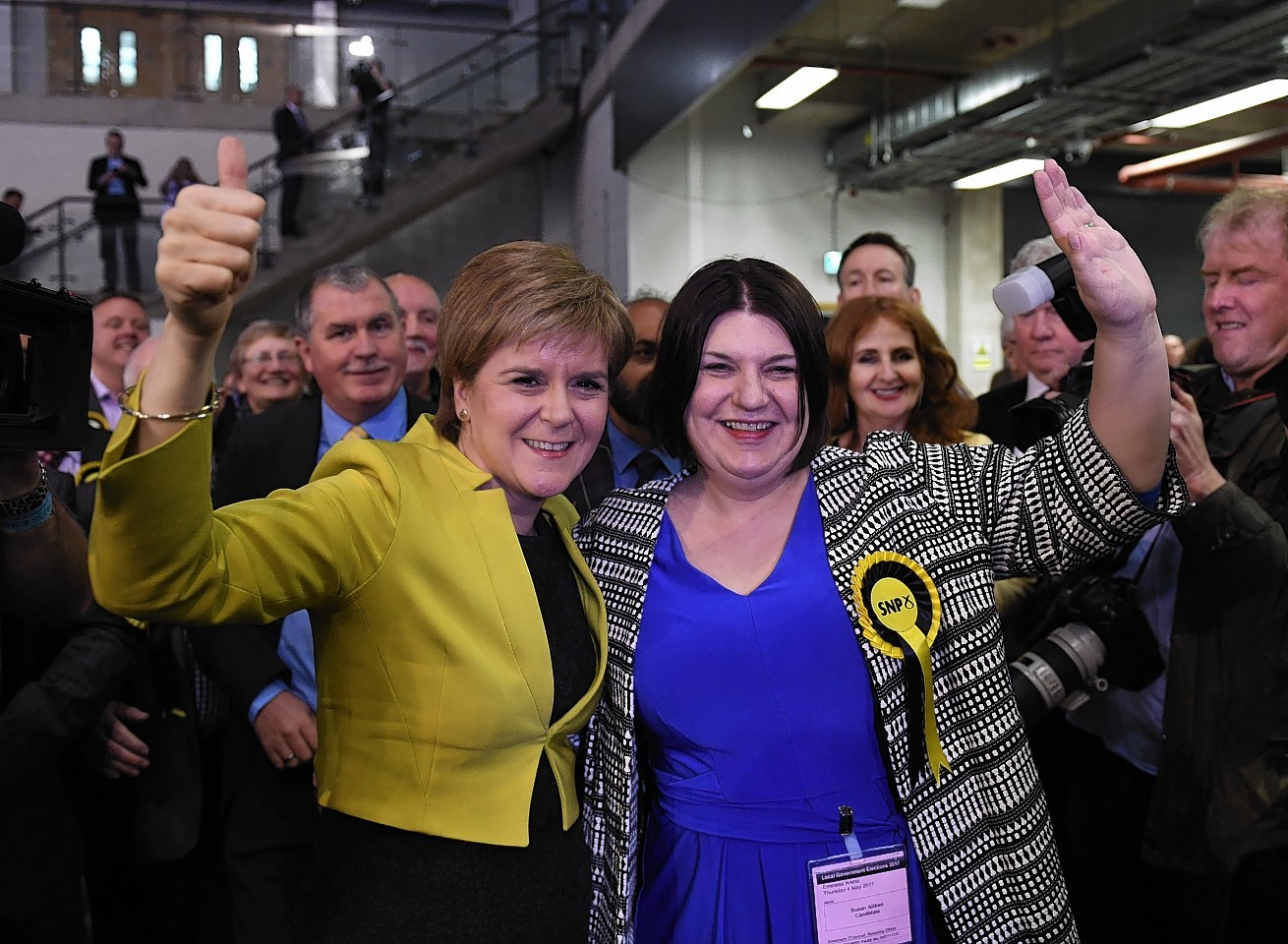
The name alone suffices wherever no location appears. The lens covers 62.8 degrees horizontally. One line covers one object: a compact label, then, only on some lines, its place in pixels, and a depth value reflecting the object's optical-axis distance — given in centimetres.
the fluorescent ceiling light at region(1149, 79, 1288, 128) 685
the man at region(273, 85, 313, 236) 1093
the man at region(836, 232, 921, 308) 368
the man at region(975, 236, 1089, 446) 317
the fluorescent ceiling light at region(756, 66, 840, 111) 827
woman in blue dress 162
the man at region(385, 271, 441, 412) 380
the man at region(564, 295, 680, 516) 270
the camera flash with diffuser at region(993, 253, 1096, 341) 158
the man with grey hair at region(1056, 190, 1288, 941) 195
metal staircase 1090
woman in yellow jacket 133
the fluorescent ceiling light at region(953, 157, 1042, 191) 894
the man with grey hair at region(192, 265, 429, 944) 240
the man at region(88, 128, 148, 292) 974
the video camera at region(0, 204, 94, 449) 118
